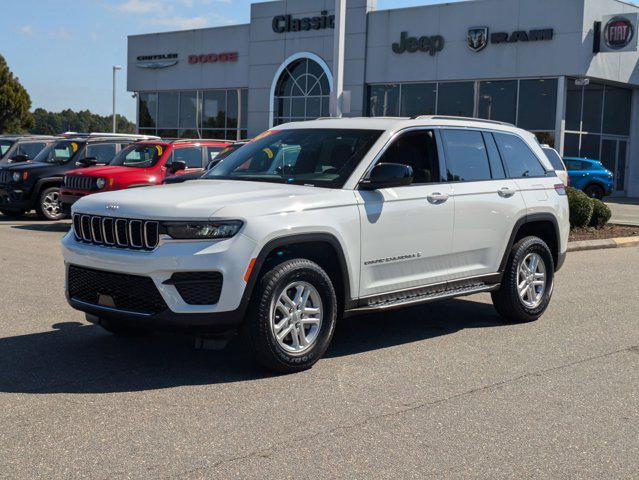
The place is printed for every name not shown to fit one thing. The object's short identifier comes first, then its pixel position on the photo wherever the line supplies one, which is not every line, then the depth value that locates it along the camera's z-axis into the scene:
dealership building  32.41
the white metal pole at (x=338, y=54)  21.69
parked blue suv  29.62
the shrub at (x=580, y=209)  17.53
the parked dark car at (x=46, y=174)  17.75
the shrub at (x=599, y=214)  18.17
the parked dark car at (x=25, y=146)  20.41
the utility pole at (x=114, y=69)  59.84
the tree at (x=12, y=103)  66.69
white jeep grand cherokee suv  5.70
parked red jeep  15.73
